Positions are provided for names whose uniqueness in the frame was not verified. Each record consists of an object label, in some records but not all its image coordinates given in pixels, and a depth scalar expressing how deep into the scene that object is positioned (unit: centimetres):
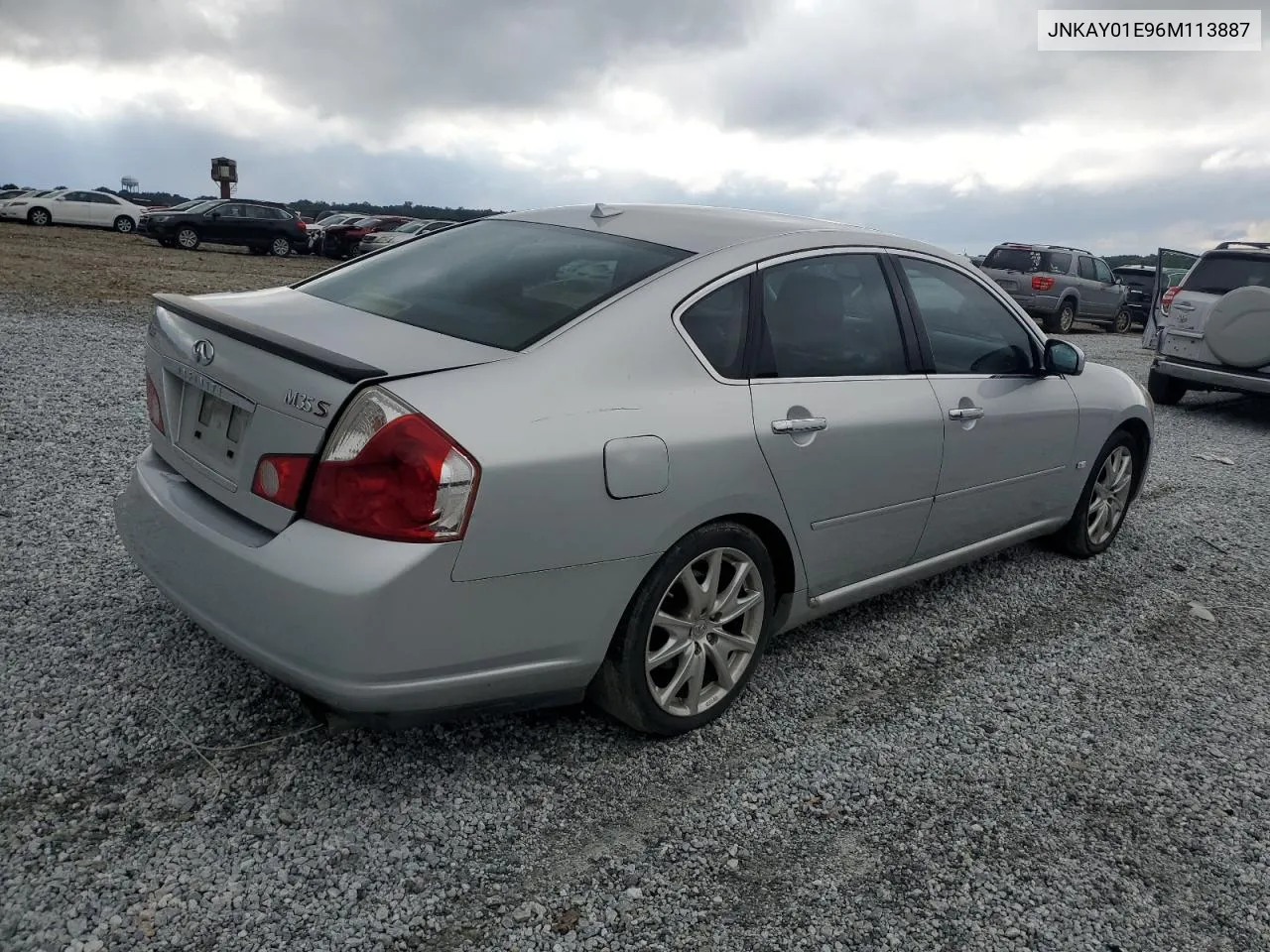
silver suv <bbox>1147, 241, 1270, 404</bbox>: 918
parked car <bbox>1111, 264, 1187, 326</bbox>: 2370
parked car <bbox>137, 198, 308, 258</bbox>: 2709
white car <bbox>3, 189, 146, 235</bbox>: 3195
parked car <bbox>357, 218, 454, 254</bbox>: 2788
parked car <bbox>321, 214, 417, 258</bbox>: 3086
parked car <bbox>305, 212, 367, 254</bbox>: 3103
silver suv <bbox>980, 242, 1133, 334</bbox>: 1972
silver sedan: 236
